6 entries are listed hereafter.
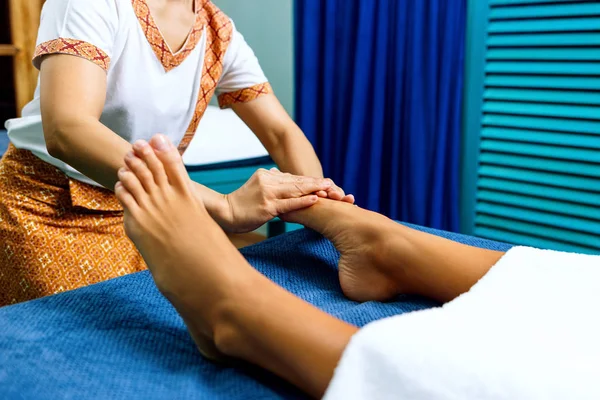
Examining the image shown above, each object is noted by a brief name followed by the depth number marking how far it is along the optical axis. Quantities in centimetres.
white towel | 70
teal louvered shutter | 212
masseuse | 120
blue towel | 79
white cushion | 210
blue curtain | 238
